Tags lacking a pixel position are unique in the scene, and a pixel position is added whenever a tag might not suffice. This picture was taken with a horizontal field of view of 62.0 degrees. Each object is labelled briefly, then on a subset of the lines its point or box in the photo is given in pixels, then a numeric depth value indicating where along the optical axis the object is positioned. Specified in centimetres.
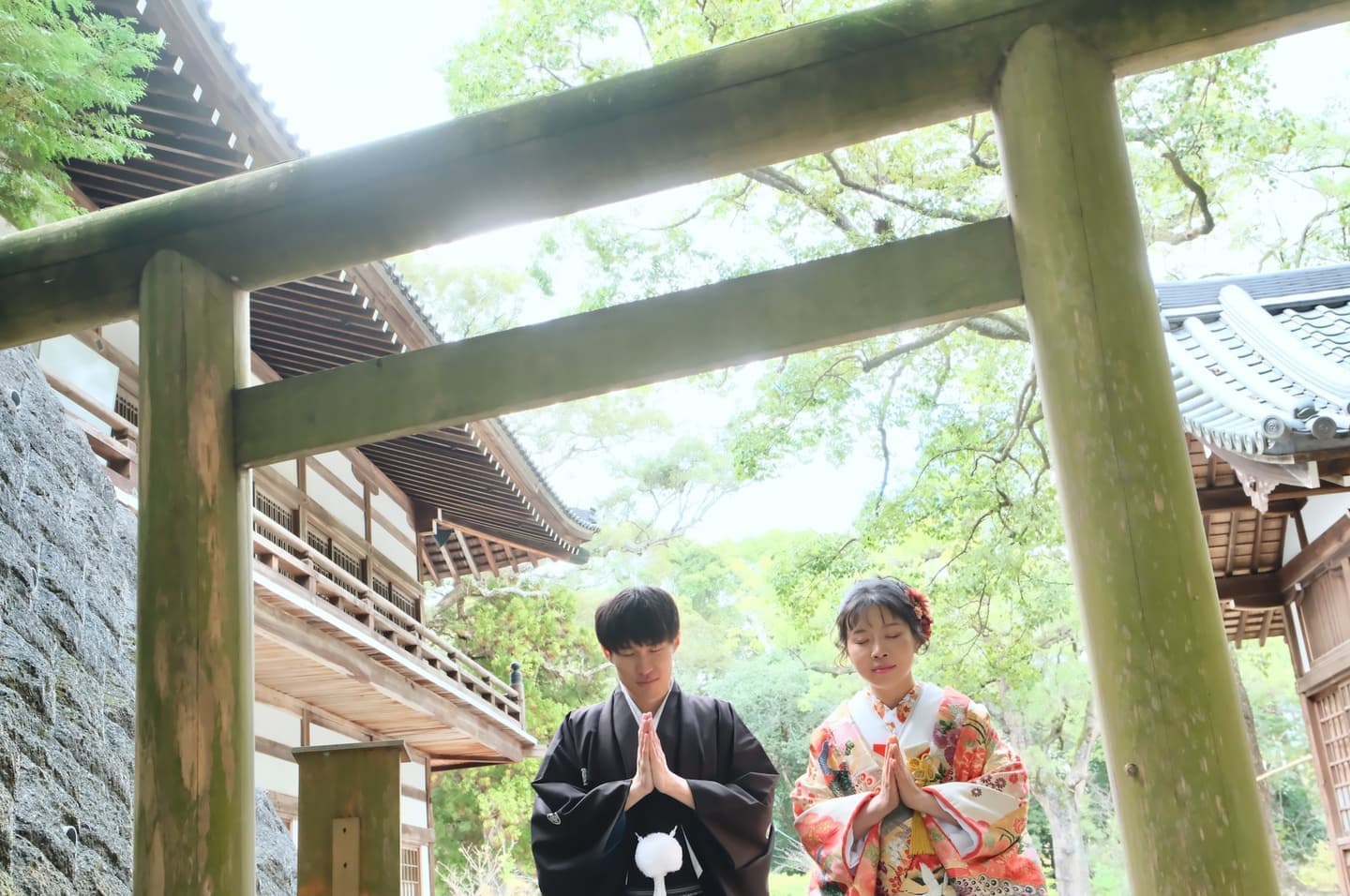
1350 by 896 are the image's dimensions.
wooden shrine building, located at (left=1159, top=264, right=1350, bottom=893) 466
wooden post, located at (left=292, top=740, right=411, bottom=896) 233
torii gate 204
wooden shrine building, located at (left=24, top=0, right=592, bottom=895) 648
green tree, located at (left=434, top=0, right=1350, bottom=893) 1023
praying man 272
